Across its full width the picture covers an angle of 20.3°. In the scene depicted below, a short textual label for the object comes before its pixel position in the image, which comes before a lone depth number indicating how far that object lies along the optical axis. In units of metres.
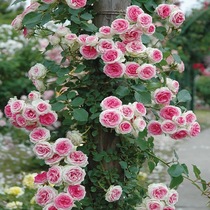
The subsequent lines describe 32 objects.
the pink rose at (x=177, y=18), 2.61
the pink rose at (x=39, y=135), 2.38
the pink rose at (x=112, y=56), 2.34
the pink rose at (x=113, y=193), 2.42
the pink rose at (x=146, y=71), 2.38
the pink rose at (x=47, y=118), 2.40
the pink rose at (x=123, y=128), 2.30
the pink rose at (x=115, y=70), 2.36
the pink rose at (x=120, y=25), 2.39
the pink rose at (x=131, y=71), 2.41
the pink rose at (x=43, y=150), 2.34
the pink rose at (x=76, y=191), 2.34
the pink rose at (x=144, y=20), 2.39
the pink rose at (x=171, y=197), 2.52
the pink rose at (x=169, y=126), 2.45
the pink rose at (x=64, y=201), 2.34
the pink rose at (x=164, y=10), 2.60
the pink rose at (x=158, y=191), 2.51
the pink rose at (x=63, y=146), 2.34
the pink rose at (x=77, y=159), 2.35
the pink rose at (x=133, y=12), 2.41
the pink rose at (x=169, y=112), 2.47
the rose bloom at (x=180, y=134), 2.44
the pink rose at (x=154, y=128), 2.53
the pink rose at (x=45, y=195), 2.39
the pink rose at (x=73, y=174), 2.31
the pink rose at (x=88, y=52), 2.42
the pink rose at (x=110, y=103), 2.33
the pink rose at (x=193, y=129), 2.45
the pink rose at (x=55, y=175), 2.33
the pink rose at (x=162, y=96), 2.47
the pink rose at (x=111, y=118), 2.28
